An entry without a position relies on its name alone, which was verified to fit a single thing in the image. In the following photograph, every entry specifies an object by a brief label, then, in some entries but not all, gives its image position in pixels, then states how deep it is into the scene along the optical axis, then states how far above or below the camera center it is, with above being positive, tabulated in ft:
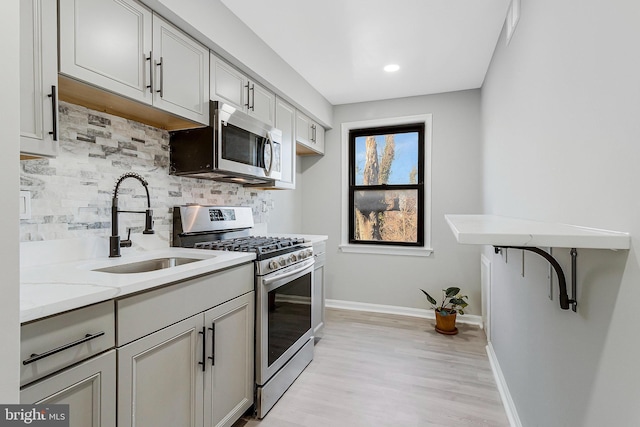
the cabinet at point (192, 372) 3.91 -2.27
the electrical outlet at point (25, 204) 4.42 +0.12
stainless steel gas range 6.26 -1.62
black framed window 12.30 +1.09
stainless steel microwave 6.58 +1.42
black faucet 5.50 -0.22
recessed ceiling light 9.52 +4.35
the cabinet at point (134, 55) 4.22 +2.43
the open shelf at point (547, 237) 2.58 -0.20
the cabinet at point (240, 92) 6.75 +2.84
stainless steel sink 5.27 -0.92
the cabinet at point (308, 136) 10.87 +2.80
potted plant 10.39 -3.25
